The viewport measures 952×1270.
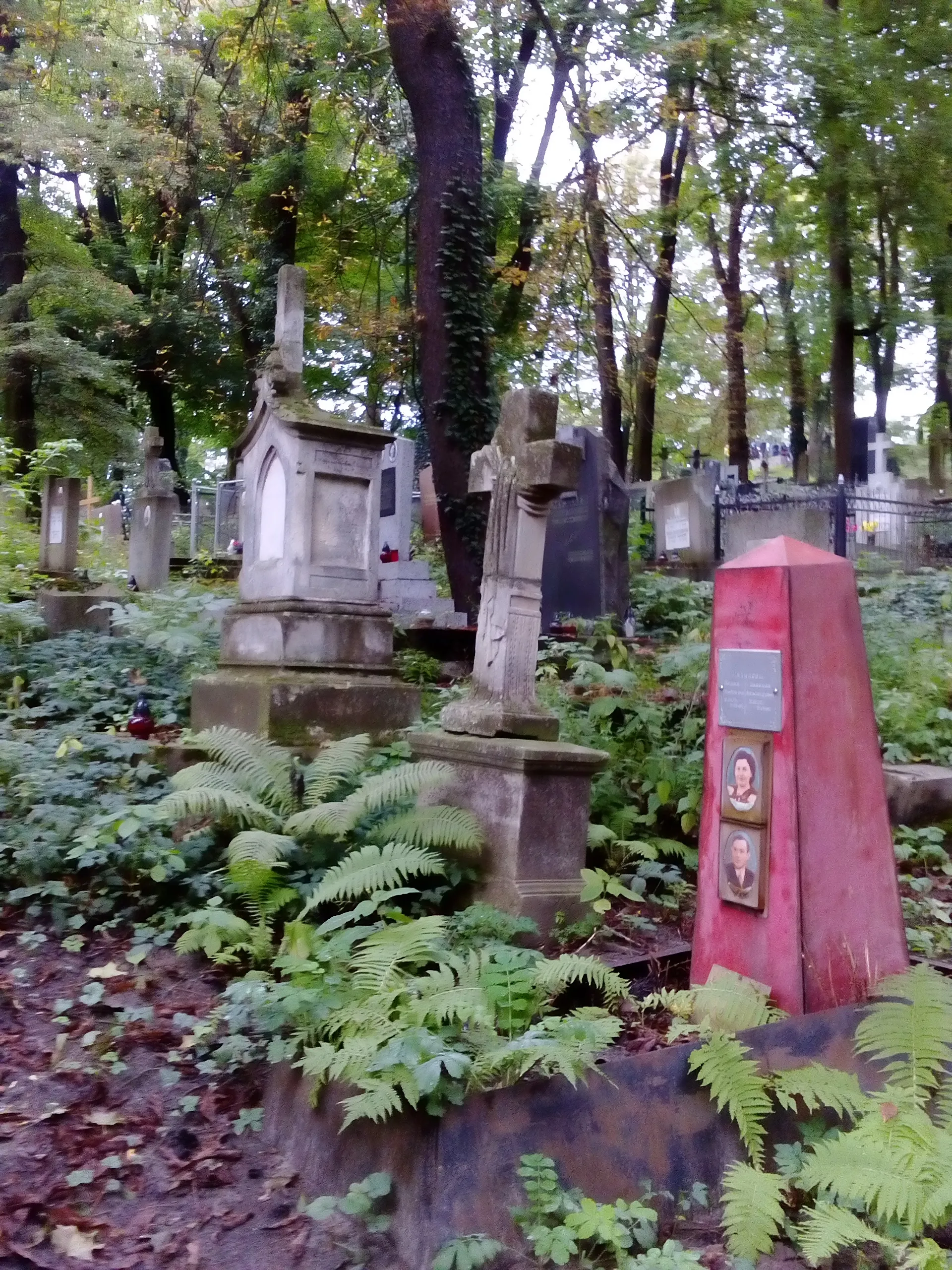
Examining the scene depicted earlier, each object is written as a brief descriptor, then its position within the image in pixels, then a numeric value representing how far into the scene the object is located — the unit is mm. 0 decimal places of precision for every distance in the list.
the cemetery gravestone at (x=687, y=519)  15734
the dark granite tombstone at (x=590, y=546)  10789
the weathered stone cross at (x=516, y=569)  4828
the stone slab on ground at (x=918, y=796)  5883
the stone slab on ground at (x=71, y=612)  10375
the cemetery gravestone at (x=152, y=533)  14242
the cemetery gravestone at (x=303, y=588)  6176
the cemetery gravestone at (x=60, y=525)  12055
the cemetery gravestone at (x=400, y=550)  12562
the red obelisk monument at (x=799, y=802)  3496
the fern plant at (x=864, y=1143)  2611
